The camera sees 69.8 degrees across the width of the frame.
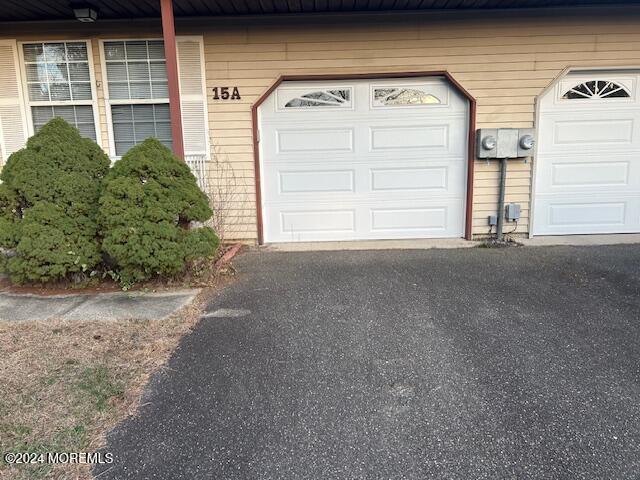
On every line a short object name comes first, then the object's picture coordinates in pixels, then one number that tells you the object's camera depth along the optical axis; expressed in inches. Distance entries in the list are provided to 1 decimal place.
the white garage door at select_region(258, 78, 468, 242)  237.0
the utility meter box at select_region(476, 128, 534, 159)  228.8
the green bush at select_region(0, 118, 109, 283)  163.0
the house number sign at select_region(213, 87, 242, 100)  232.4
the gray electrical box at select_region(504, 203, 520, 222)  238.8
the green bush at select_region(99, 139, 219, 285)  157.9
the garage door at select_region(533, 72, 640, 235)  233.6
